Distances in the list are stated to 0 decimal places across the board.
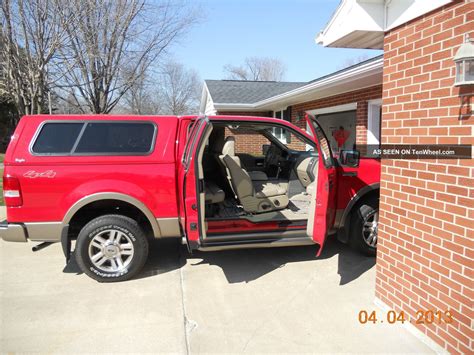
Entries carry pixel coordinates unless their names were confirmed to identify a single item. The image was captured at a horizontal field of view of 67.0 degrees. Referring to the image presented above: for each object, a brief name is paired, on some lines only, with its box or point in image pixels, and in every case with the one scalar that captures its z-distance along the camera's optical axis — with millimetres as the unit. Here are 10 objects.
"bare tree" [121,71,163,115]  10440
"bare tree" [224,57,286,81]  50812
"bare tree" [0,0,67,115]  7566
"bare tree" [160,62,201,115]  37562
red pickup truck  3984
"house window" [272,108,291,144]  12888
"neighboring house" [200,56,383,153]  7457
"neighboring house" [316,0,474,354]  2537
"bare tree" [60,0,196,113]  8284
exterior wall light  2350
